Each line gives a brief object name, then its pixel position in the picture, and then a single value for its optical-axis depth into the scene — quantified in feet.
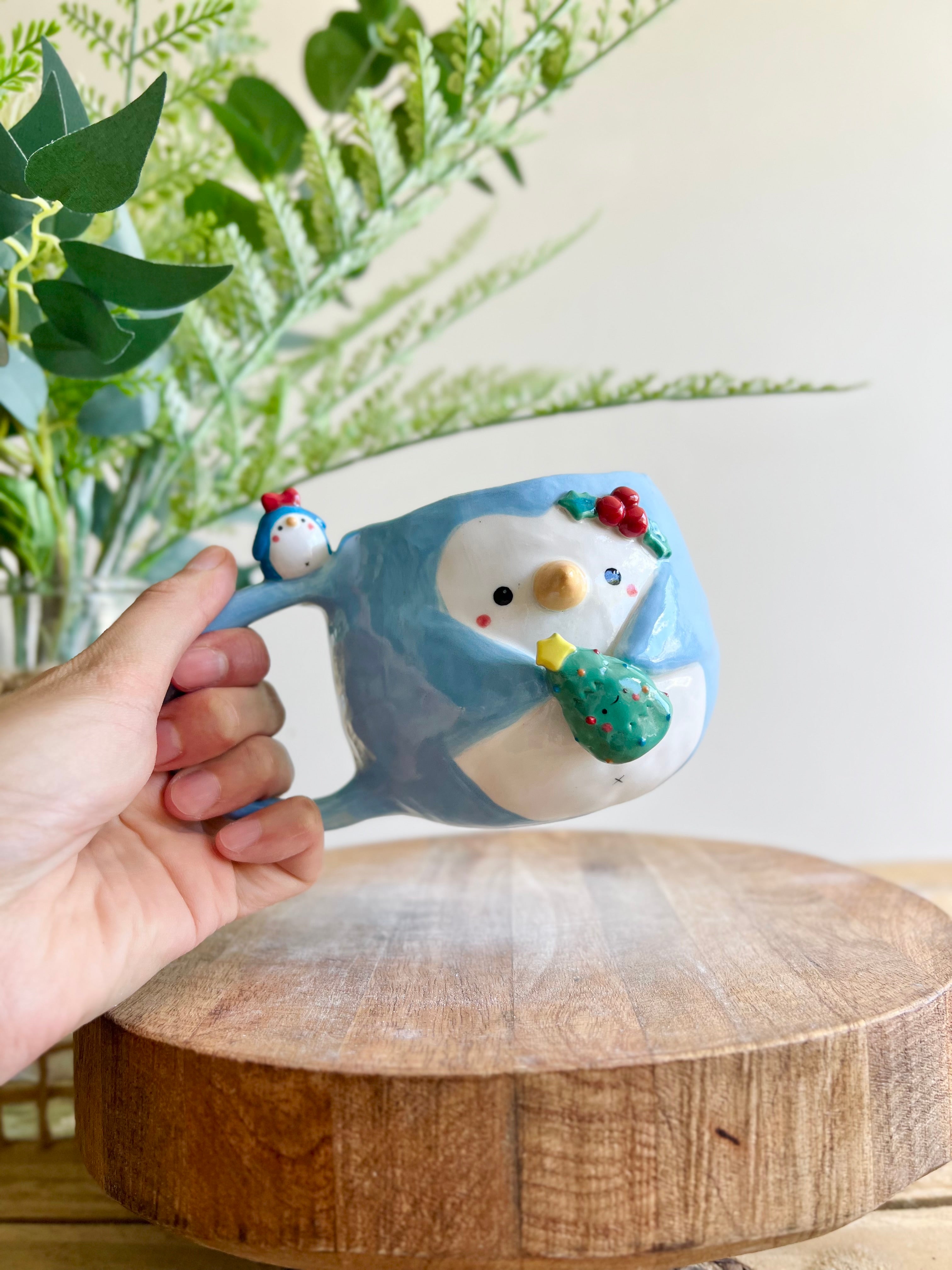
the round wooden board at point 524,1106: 1.29
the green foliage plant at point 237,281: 1.89
